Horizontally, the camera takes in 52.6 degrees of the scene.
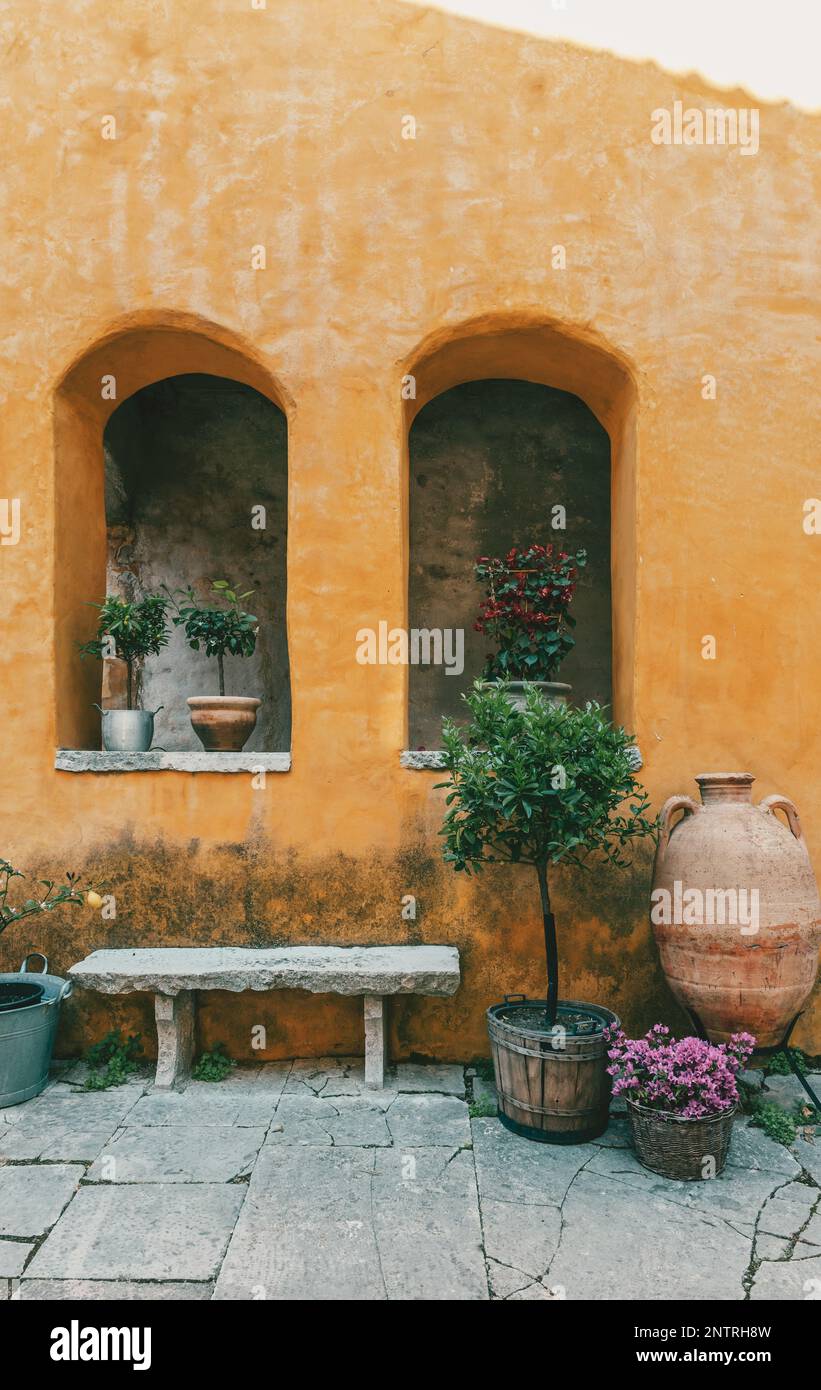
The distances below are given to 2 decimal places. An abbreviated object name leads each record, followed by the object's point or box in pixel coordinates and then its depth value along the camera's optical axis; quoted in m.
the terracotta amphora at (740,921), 3.31
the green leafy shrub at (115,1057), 3.70
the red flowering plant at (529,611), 3.94
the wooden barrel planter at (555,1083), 3.13
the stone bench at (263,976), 3.44
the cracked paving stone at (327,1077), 3.57
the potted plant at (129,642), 4.04
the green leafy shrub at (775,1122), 3.21
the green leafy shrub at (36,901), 3.64
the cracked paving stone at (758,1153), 3.01
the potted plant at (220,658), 4.07
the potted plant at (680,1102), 2.88
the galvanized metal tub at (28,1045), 3.44
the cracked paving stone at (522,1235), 2.41
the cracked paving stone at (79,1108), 3.32
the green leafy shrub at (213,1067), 3.70
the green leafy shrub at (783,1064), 3.75
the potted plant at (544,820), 3.14
